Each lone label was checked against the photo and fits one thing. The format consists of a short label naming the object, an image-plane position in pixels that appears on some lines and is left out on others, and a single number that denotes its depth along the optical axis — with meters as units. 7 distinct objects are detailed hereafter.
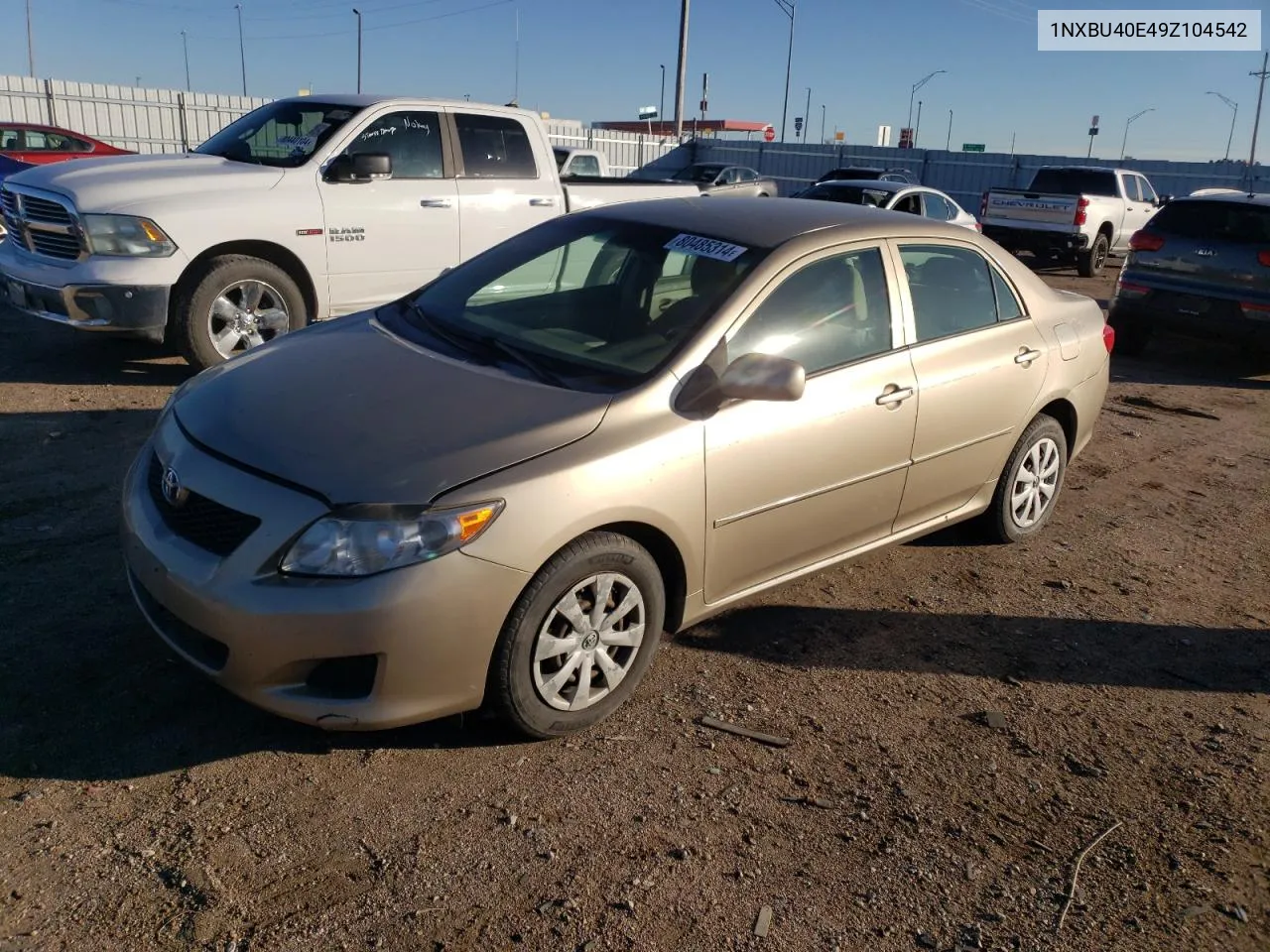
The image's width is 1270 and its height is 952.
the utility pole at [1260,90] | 52.21
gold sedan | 3.02
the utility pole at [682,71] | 30.98
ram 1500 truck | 6.80
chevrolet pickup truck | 18.09
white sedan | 15.13
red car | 16.17
